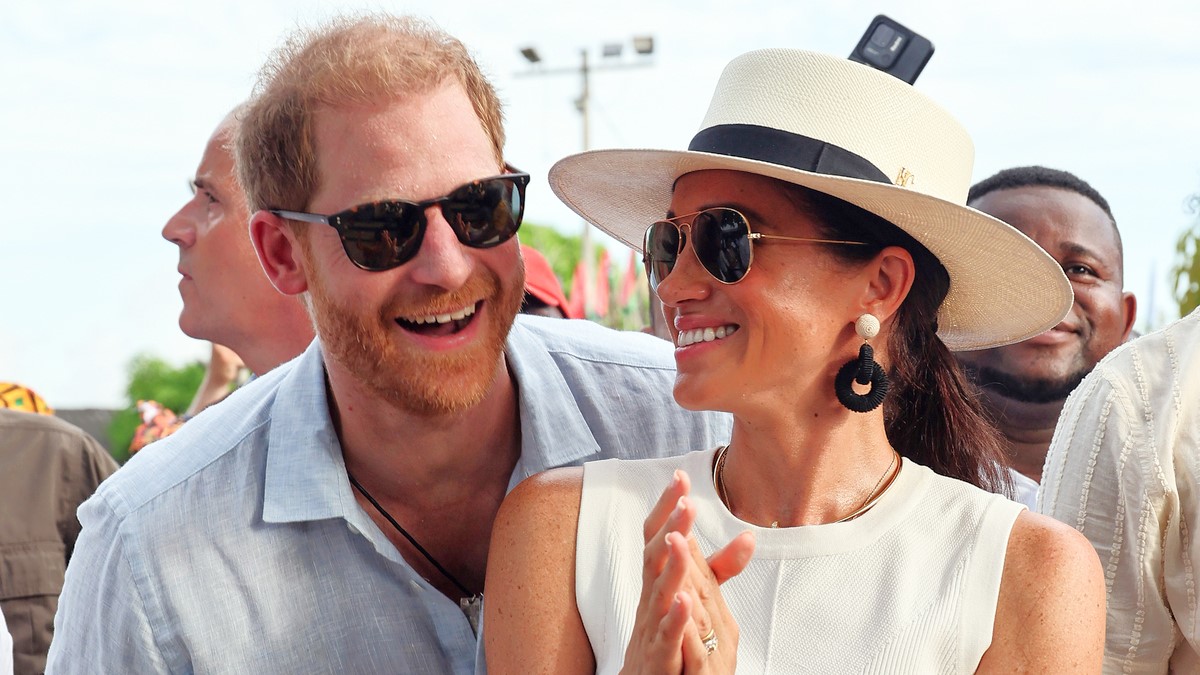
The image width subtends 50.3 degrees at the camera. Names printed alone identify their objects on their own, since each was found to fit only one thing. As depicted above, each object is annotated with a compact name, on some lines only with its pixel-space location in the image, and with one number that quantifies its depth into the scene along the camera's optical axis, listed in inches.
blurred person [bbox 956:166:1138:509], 193.2
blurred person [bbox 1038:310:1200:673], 105.3
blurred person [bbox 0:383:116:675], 172.7
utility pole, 959.0
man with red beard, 115.3
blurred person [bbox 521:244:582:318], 240.1
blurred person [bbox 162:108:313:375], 180.1
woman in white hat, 98.3
